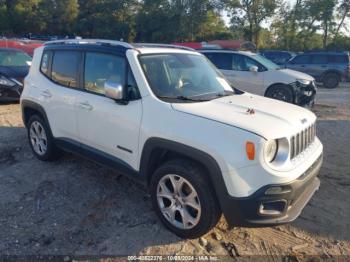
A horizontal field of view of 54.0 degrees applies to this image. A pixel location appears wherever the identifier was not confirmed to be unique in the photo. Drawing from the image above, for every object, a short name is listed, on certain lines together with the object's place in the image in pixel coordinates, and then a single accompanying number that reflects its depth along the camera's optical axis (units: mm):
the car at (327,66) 17062
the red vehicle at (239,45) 21817
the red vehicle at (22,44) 15861
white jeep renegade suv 2826
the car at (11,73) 8625
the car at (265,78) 9484
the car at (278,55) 22344
